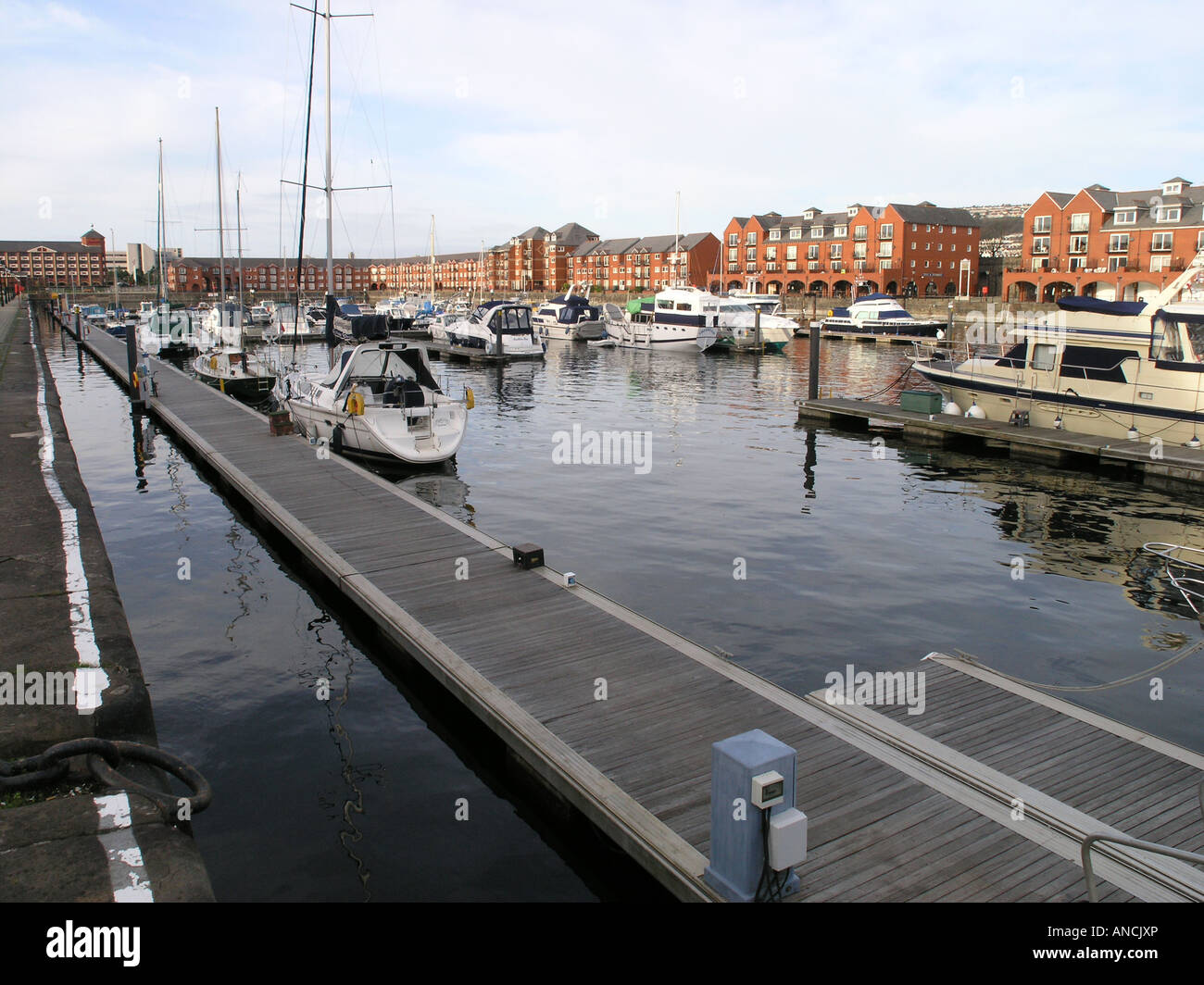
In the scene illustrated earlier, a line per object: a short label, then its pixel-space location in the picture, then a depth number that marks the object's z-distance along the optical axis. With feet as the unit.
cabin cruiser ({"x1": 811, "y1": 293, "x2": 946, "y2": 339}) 224.12
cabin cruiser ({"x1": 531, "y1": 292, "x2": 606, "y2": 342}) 217.56
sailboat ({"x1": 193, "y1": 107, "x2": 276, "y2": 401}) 103.60
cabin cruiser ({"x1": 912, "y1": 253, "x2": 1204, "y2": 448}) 67.05
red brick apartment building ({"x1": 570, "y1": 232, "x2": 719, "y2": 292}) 398.62
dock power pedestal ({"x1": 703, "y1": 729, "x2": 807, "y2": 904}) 15.71
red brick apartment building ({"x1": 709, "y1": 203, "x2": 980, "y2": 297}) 313.73
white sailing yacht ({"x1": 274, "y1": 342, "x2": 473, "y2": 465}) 61.93
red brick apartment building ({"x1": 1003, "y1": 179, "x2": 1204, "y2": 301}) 235.81
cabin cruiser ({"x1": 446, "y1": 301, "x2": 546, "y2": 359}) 168.76
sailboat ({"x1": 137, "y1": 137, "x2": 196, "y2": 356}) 166.71
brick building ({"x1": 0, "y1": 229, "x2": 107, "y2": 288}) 626.23
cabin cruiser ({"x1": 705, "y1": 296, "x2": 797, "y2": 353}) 188.65
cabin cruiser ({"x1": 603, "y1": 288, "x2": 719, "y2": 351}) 194.29
